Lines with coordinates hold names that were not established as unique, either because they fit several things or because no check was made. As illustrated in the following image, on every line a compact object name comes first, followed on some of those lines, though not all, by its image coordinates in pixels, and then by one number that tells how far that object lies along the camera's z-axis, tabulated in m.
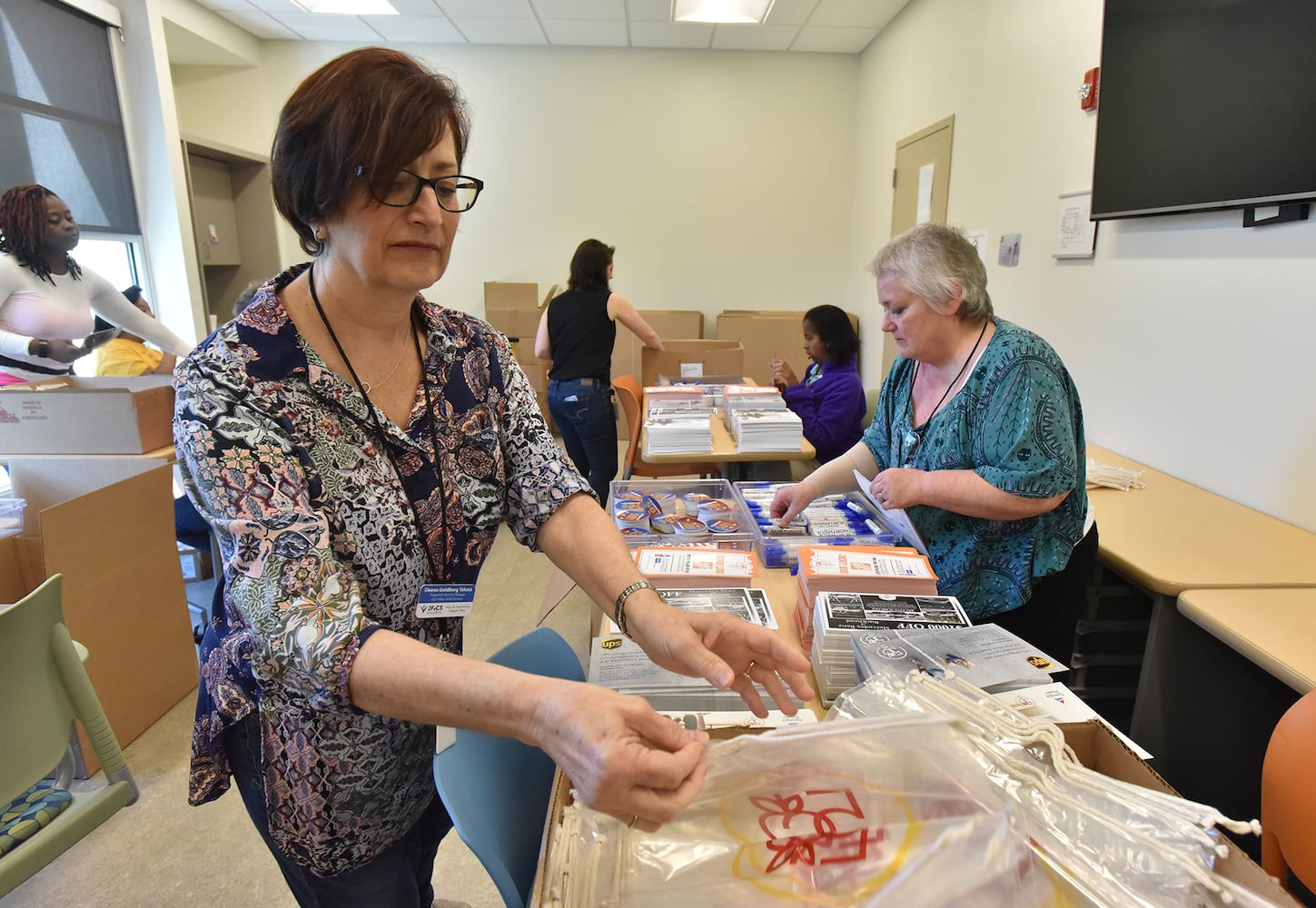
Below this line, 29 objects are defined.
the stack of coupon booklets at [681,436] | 2.97
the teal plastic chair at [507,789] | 0.85
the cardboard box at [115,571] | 2.10
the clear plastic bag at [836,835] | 0.62
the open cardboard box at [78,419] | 2.47
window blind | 3.66
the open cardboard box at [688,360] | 4.57
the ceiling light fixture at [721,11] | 4.71
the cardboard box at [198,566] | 3.56
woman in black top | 3.78
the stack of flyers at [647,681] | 1.04
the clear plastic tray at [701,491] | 1.66
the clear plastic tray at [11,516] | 2.14
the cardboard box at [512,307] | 5.61
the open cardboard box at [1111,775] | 0.61
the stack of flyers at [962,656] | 0.96
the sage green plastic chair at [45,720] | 1.40
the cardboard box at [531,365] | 5.57
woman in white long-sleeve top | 3.02
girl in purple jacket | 3.47
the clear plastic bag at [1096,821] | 0.61
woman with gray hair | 1.50
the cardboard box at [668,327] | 5.95
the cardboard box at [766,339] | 5.71
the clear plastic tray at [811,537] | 1.61
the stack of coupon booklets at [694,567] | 1.38
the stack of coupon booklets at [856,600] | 1.10
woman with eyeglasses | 0.71
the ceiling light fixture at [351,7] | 4.80
